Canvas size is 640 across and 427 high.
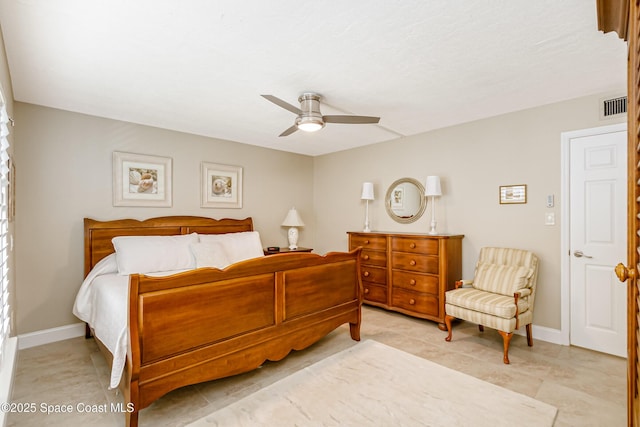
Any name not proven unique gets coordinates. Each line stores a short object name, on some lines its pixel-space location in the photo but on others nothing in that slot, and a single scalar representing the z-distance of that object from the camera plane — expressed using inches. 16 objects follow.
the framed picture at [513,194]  133.6
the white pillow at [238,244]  146.1
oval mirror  169.5
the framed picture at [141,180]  145.7
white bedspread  74.2
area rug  78.7
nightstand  185.0
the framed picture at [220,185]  174.4
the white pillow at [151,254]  125.3
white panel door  112.1
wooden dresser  142.0
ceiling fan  109.3
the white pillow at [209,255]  131.2
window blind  68.4
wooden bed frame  74.4
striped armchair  112.2
